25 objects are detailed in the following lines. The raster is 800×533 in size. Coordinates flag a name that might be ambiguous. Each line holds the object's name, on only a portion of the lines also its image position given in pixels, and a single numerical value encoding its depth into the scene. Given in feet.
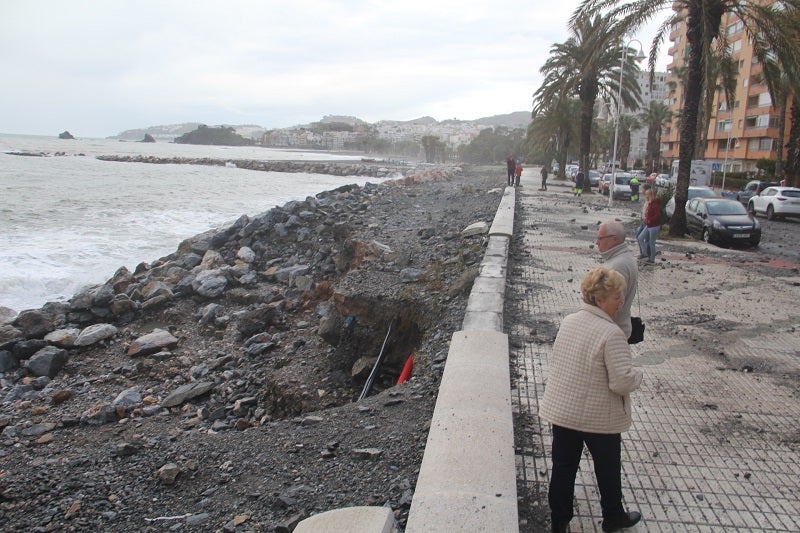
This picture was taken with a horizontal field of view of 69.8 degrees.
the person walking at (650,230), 36.40
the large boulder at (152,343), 30.91
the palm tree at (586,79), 94.75
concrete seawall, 10.04
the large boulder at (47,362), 28.55
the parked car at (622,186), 101.65
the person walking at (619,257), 13.39
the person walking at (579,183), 96.37
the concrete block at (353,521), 9.91
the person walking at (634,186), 98.53
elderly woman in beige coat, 9.66
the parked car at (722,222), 47.91
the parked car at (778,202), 77.77
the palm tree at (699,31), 43.73
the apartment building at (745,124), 169.07
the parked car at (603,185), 107.45
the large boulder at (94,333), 31.96
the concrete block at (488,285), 24.97
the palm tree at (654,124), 212.84
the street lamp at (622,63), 79.66
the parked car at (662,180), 120.61
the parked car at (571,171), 156.77
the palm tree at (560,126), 132.89
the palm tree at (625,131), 228.84
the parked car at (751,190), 98.53
